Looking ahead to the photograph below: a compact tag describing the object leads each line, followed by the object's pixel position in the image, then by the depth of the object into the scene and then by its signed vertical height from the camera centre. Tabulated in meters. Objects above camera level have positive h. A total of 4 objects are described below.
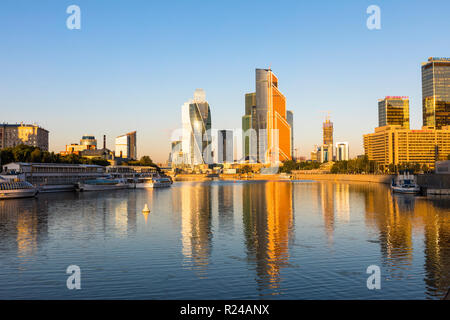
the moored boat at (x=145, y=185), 194.38 -9.05
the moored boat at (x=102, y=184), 156.38 -7.34
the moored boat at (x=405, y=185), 119.99 -6.76
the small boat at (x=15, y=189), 110.12 -6.03
